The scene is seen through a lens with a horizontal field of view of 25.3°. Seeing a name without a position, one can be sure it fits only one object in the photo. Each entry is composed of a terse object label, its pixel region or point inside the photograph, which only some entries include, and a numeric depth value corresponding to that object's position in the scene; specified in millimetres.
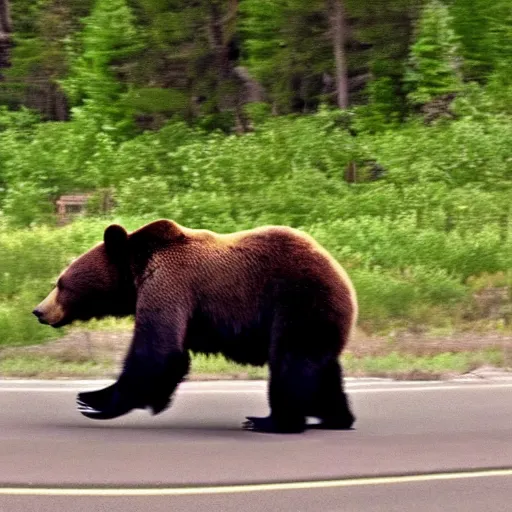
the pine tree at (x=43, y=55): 26844
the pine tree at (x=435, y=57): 22828
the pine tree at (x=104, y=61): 24891
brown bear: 5730
